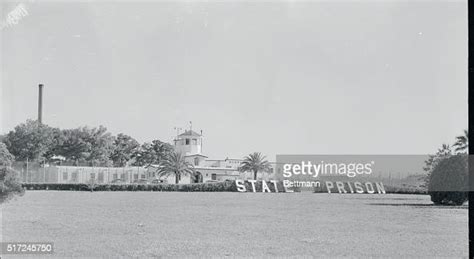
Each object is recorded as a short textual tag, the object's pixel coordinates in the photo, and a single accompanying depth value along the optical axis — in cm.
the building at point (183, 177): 4459
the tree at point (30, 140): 3606
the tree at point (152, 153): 4675
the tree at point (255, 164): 3859
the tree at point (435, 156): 3786
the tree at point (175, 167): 4612
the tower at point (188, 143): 4599
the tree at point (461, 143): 2925
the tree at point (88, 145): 4791
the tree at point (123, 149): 5116
